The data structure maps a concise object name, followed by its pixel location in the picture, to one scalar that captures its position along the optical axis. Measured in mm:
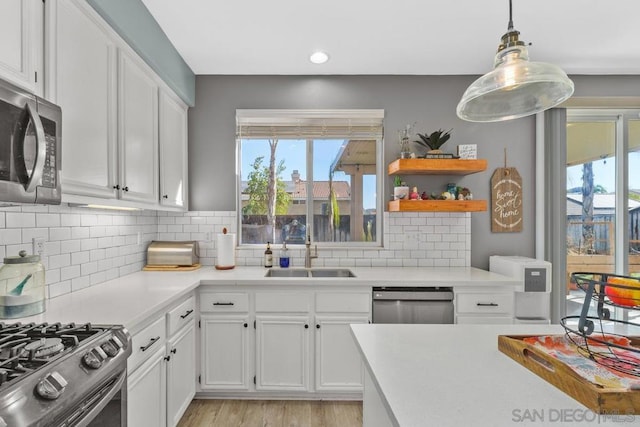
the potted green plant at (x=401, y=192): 3020
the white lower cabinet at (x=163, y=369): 1618
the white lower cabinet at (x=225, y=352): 2532
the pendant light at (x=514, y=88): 1123
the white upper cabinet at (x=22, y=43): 1193
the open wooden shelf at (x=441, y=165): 2893
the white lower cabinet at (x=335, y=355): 2535
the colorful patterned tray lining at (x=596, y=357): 783
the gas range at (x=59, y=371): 852
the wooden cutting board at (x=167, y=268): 2793
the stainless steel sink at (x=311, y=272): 2992
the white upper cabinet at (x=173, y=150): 2584
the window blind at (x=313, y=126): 3195
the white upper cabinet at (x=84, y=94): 1478
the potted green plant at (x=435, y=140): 3012
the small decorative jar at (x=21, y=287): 1410
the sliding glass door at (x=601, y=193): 3242
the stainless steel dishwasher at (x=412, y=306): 2521
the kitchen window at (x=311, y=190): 3271
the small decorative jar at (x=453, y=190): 3100
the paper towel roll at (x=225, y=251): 2906
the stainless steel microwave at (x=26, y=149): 1060
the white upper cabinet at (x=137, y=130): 1994
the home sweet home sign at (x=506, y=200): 3215
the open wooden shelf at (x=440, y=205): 2918
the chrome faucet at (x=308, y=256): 3092
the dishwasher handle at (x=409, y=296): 2520
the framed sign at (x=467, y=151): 3115
